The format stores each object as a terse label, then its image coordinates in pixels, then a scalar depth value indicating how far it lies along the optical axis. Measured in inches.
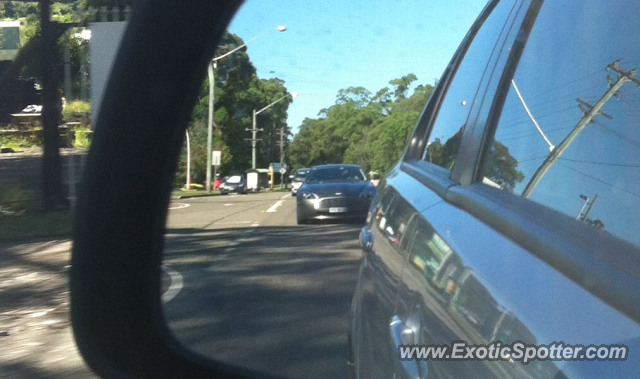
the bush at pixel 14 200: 706.2
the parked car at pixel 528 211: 40.3
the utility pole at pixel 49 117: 671.8
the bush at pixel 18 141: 826.5
